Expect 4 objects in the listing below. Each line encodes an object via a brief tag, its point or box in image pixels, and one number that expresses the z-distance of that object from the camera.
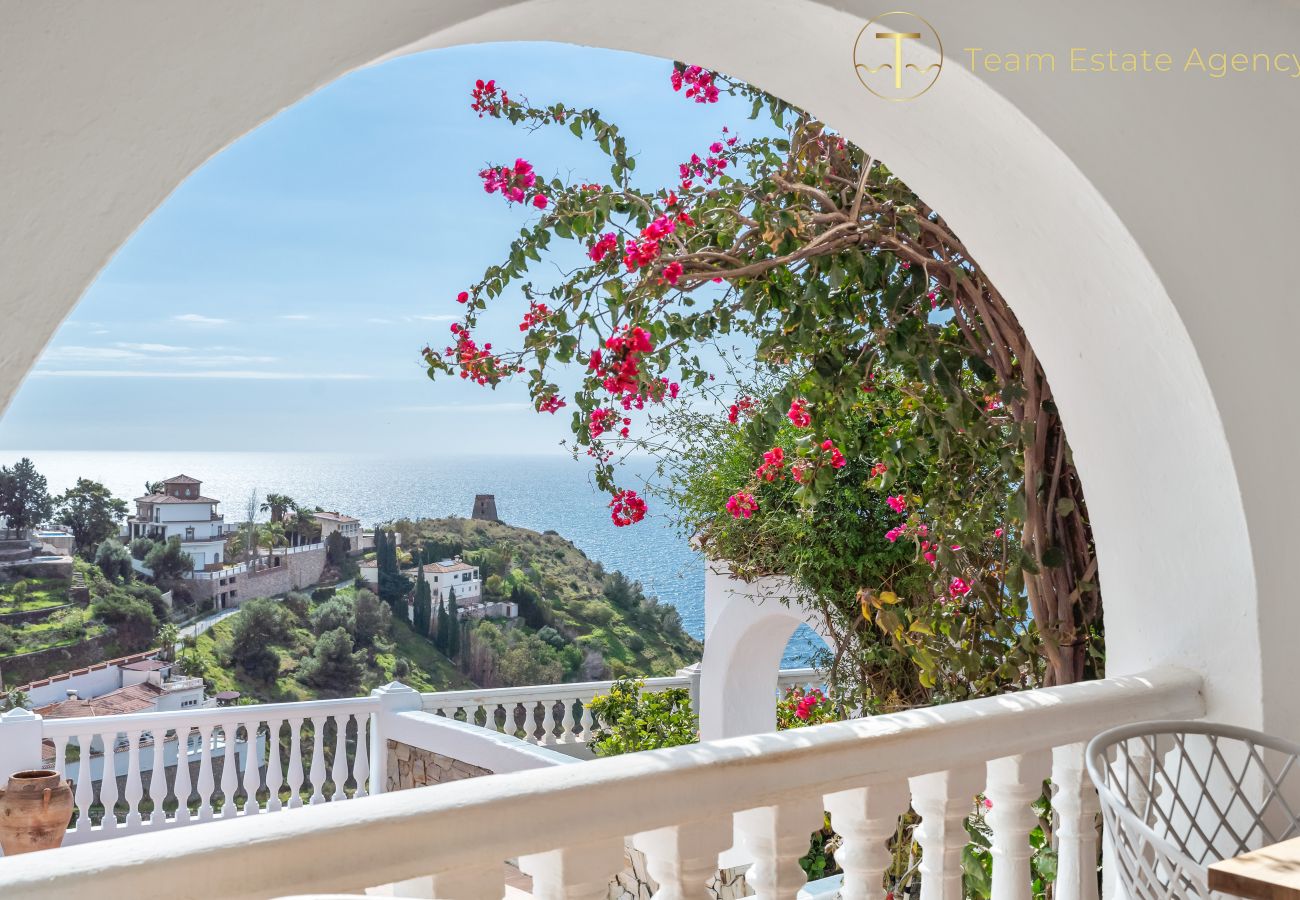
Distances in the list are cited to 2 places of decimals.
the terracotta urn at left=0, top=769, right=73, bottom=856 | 5.23
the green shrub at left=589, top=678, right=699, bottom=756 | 7.27
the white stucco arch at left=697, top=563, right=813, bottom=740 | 6.30
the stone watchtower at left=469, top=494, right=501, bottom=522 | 16.42
